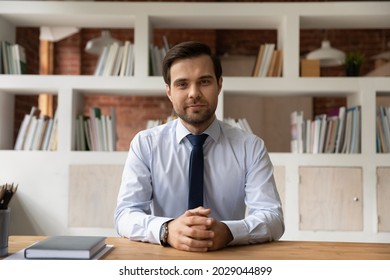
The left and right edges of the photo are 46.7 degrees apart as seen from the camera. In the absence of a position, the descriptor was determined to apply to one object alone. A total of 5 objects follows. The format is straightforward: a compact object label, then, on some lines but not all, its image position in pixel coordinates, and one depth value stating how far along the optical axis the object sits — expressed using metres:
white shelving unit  2.98
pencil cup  1.15
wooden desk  1.16
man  1.63
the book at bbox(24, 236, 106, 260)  1.09
